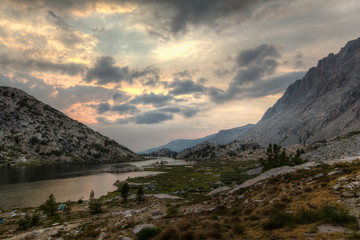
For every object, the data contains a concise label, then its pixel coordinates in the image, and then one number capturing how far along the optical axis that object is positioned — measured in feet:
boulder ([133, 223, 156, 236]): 50.06
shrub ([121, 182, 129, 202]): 170.20
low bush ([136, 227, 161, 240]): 47.78
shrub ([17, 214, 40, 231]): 102.07
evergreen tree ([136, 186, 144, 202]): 164.14
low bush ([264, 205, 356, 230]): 34.01
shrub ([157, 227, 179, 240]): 43.70
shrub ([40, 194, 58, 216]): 135.23
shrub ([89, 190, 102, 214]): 134.10
